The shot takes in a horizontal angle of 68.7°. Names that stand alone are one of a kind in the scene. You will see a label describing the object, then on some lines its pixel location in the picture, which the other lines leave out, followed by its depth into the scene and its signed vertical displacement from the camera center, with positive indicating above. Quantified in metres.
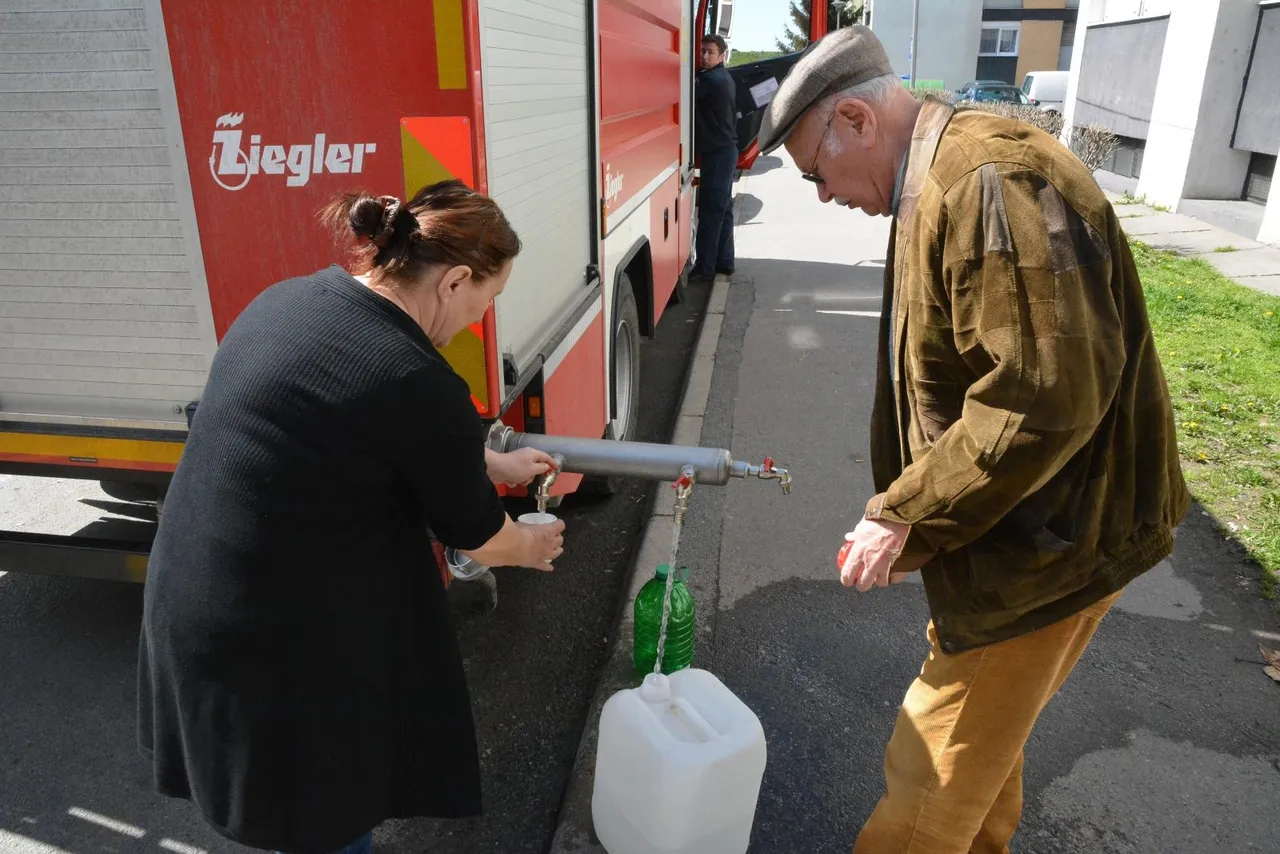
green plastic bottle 3.07 -1.68
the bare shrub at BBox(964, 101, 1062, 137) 13.92 -0.47
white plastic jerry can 2.12 -1.47
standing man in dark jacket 7.95 -0.58
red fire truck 2.25 -0.21
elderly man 1.48 -0.53
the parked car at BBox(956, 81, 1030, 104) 28.19 -0.12
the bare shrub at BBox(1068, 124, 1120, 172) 15.45 -0.90
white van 29.33 -0.03
